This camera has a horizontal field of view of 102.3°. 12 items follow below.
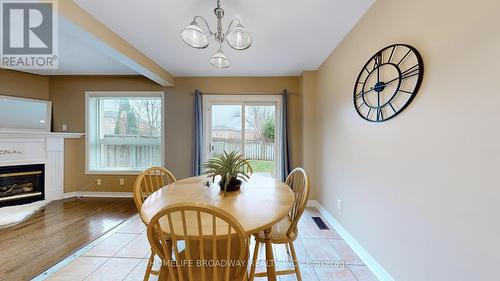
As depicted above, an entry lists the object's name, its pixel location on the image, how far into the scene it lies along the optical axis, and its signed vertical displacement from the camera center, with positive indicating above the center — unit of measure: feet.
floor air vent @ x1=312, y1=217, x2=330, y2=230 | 8.62 -3.69
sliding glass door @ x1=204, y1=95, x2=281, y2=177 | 12.44 +0.85
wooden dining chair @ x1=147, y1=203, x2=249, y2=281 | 2.84 -1.42
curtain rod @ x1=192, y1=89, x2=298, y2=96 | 12.23 +2.96
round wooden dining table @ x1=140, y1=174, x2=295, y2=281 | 3.71 -1.36
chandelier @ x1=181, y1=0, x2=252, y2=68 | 4.89 +2.64
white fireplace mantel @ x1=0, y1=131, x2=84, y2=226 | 10.68 -0.61
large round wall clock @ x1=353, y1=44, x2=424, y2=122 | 4.38 +1.48
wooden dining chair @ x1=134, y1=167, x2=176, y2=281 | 4.72 -1.34
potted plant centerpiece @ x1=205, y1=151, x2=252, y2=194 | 5.53 -0.77
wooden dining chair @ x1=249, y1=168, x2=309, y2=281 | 4.73 -2.22
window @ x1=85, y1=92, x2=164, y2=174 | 13.03 +0.72
